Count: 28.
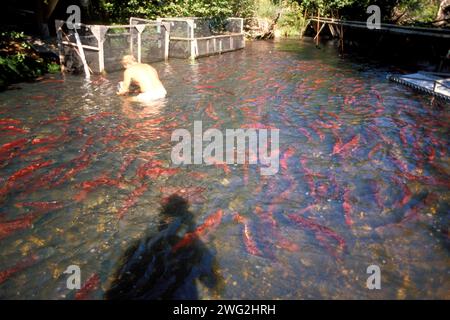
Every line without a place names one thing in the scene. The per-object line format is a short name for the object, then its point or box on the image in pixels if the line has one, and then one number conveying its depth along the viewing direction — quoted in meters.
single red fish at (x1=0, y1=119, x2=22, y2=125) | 7.98
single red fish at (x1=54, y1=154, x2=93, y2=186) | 5.67
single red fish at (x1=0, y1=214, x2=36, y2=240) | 4.40
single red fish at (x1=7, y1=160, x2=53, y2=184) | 5.64
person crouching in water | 9.97
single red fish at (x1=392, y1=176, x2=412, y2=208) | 5.16
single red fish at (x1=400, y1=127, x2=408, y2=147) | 7.37
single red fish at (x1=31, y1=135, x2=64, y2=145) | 7.03
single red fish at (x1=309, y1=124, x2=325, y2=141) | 7.66
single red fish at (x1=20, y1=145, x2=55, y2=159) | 6.44
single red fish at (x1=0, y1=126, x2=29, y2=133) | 7.56
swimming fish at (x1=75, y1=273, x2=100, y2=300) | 3.51
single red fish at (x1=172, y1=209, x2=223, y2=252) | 4.32
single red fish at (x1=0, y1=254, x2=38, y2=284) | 3.72
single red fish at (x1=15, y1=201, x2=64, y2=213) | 4.91
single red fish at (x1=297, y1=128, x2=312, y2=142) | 7.69
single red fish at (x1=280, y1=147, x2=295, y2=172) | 6.32
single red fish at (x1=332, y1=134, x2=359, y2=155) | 6.96
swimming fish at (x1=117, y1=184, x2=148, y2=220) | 4.86
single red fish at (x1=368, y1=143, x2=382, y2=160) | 6.76
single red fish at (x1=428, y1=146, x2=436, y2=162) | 6.58
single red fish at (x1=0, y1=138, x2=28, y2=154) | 6.63
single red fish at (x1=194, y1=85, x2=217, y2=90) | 11.82
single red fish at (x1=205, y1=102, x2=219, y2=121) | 8.97
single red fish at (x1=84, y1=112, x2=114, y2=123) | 8.45
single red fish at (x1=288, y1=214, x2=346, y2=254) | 4.36
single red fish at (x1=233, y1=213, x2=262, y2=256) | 4.19
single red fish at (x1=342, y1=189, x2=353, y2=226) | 4.74
